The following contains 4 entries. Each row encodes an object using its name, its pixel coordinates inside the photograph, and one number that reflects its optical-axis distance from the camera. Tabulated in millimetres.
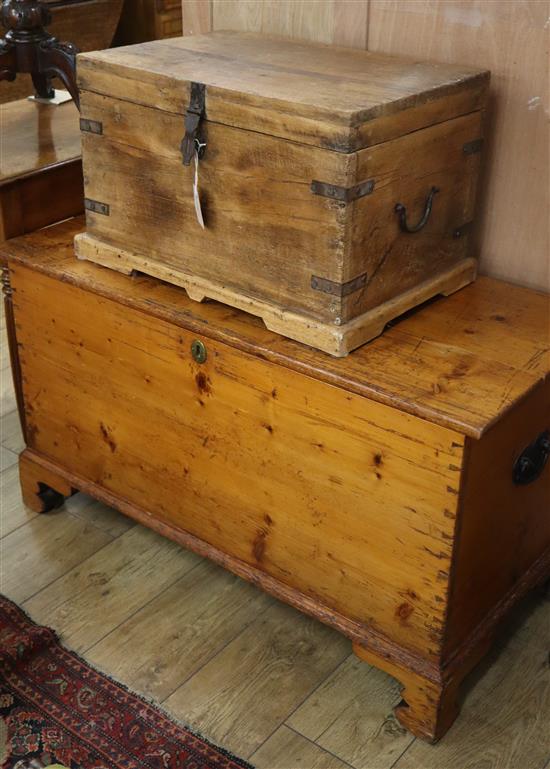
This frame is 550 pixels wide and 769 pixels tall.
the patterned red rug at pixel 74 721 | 1597
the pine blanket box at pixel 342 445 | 1471
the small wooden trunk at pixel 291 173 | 1438
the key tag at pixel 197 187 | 1549
